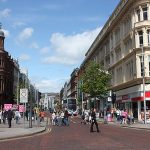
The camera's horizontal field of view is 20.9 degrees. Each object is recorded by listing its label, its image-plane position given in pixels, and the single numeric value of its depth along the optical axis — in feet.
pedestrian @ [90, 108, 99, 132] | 103.68
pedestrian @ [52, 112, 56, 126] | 164.94
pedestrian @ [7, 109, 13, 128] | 124.57
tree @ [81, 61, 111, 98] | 240.12
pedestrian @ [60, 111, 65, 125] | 154.88
